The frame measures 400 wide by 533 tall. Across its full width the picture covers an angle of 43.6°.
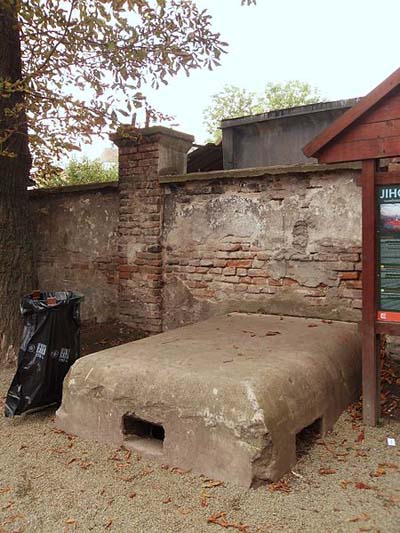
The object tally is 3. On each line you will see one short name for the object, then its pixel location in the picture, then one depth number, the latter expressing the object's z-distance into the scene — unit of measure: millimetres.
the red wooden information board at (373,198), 3510
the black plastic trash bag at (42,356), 3820
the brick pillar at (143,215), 6105
